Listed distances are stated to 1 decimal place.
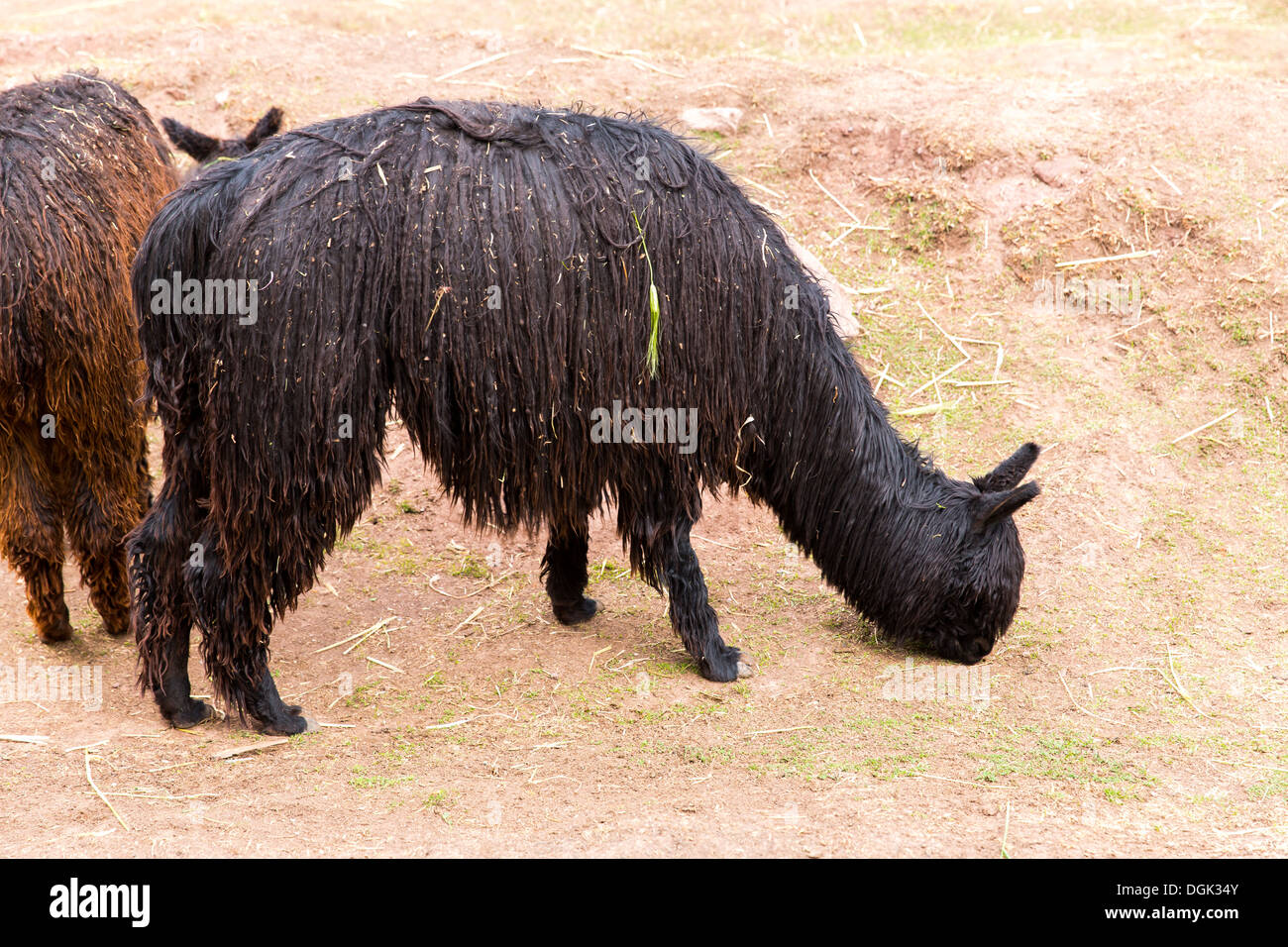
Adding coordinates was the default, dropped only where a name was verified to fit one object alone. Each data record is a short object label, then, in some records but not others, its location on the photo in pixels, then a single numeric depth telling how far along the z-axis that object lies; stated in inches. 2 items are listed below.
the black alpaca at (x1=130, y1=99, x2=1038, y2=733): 162.9
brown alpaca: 188.5
